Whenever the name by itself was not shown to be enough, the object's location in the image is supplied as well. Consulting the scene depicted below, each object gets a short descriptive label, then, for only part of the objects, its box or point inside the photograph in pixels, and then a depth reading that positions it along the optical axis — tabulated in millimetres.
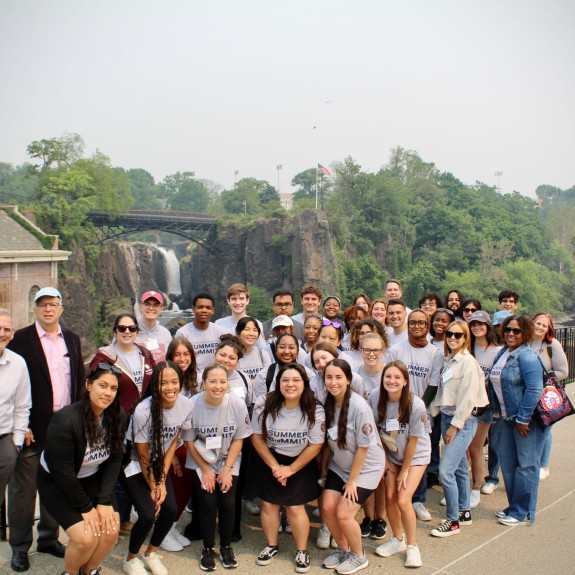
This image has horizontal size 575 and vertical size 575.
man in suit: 3830
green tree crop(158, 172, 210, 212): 96688
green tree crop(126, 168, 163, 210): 97812
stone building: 25422
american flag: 44656
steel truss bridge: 40156
